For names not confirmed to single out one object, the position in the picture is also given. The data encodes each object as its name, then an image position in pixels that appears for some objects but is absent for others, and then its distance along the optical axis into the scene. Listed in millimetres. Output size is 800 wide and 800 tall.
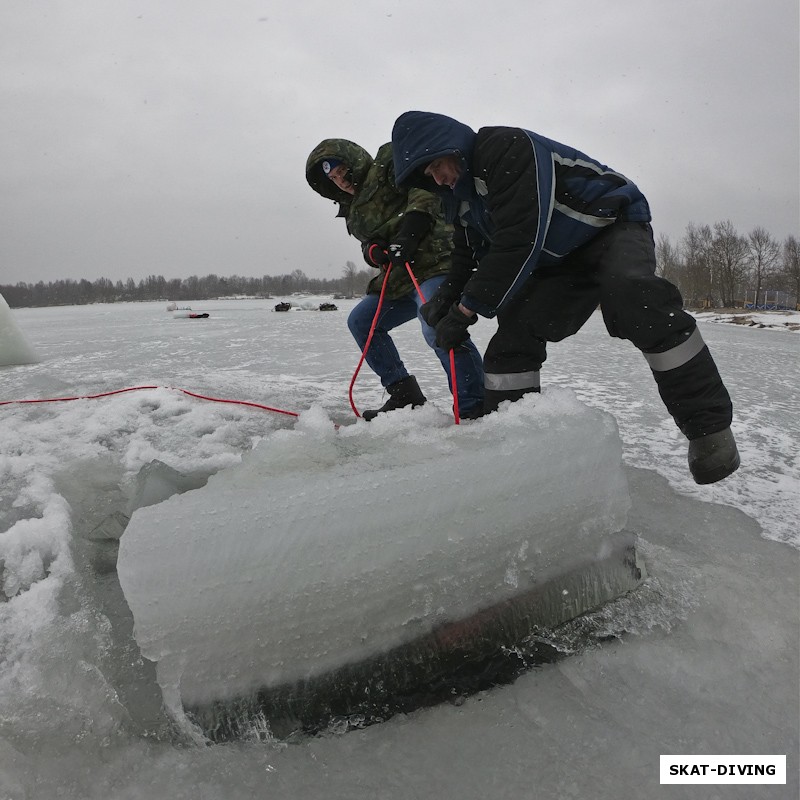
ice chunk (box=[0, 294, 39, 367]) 5215
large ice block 899
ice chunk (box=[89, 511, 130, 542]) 1557
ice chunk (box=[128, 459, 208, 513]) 1538
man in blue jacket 1574
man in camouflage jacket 2525
